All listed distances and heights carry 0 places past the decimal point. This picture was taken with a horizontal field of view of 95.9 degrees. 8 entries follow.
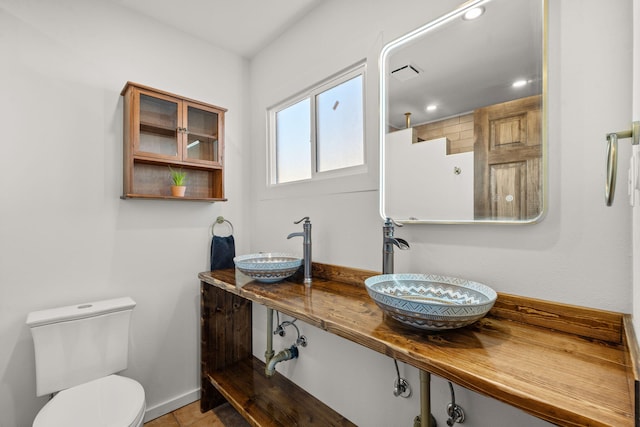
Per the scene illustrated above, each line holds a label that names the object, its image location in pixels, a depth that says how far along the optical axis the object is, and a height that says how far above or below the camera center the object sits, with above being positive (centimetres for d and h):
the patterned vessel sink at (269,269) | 154 -30
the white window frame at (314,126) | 158 +59
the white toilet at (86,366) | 122 -78
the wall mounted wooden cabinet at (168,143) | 169 +45
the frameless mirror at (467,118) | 99 +38
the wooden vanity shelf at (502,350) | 58 -37
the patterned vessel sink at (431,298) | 81 -29
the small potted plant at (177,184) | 185 +19
